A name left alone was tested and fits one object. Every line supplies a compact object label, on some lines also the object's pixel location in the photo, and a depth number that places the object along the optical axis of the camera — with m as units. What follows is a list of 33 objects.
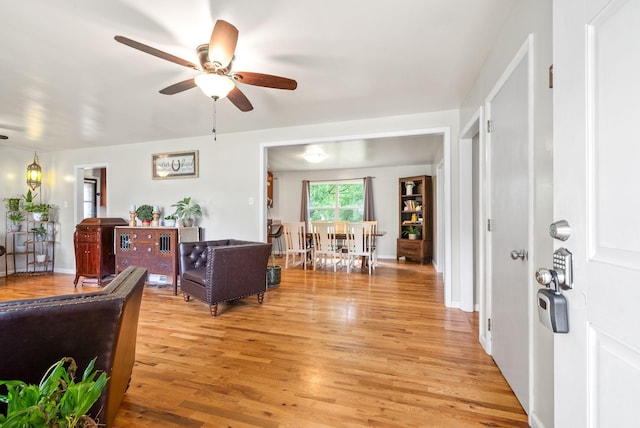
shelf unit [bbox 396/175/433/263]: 6.30
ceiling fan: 1.65
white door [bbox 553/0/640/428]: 0.61
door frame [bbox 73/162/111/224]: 5.30
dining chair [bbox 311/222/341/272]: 5.34
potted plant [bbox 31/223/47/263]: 5.21
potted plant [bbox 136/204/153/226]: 4.40
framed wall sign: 4.62
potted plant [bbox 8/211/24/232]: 4.99
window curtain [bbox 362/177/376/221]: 7.27
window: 7.61
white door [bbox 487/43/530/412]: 1.57
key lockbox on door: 0.78
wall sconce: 4.93
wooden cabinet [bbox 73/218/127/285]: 4.43
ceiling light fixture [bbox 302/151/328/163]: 5.34
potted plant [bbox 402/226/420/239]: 6.44
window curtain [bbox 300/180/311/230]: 7.86
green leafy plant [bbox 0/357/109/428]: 0.62
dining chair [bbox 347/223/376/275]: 5.17
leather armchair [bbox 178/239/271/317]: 2.97
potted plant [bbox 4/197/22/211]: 4.96
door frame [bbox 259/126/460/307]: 3.33
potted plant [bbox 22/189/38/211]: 5.11
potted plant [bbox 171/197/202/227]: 4.37
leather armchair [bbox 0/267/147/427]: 1.02
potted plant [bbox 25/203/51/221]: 5.07
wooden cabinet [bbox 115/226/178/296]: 4.00
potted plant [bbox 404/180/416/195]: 6.61
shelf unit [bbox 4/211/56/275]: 5.09
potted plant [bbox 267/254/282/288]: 4.15
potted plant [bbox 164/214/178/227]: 4.35
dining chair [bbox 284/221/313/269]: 5.64
